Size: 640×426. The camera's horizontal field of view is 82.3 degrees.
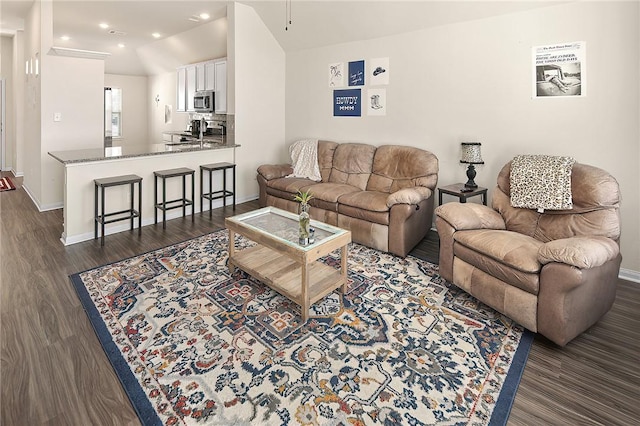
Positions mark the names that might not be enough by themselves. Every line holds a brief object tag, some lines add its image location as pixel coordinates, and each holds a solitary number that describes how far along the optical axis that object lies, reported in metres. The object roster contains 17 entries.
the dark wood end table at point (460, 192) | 3.72
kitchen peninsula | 3.97
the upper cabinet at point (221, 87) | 7.03
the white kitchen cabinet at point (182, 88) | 8.26
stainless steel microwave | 7.23
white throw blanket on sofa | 5.23
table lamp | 3.80
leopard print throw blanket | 2.93
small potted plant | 2.70
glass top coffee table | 2.60
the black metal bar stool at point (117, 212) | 4.01
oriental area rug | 1.81
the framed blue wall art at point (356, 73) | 5.03
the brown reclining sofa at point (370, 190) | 3.74
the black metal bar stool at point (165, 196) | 4.57
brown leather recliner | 2.21
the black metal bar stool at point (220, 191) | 5.13
